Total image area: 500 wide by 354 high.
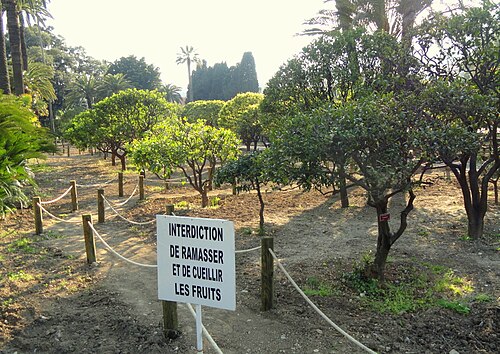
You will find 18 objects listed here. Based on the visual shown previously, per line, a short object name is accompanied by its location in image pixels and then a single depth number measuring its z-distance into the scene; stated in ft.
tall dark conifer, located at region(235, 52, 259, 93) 193.36
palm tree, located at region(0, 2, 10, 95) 48.77
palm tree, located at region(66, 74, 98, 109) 151.74
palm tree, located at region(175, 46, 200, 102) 227.85
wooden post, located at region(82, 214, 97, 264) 22.12
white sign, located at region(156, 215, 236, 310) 11.25
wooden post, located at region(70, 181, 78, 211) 37.78
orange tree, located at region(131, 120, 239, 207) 35.50
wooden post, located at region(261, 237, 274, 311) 16.66
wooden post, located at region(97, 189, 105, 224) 32.31
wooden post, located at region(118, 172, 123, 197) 45.52
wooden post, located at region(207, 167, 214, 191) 39.99
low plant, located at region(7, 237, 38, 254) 25.50
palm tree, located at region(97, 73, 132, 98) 153.48
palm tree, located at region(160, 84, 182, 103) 196.03
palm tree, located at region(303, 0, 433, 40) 41.06
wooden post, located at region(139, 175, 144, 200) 43.23
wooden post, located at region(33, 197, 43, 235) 28.55
